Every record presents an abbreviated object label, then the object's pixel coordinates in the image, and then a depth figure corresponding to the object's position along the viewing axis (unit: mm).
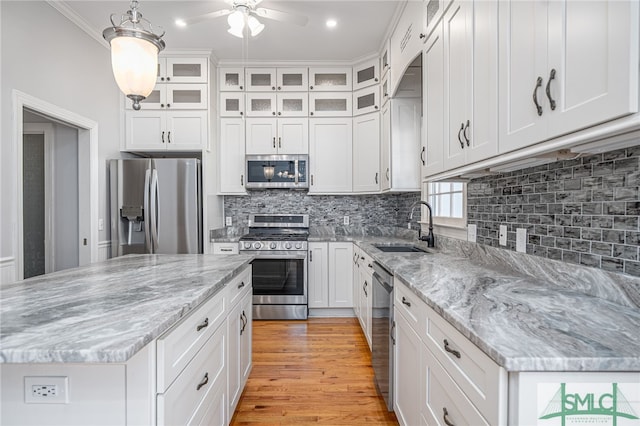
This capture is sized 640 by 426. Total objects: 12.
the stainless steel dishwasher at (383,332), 1854
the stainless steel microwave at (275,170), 3803
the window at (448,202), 2281
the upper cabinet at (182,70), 3570
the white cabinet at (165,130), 3582
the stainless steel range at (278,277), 3525
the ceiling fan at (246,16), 2223
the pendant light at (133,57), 1541
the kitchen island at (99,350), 788
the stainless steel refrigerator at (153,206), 3293
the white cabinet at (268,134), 3840
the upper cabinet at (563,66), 732
